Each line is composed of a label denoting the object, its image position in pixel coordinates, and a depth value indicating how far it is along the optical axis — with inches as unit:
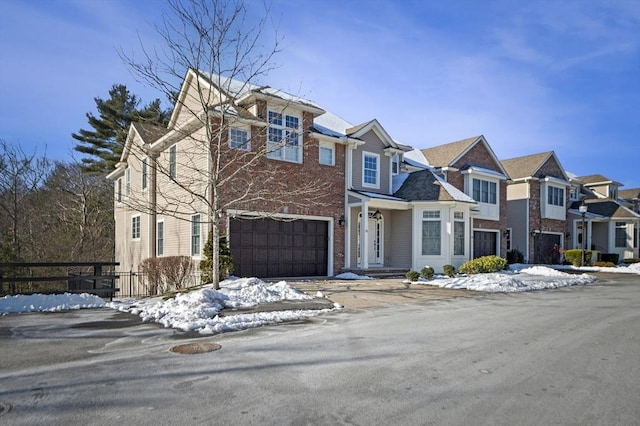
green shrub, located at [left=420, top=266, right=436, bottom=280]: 706.2
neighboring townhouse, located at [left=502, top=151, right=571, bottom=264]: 1218.0
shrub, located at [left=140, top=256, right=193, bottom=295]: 664.4
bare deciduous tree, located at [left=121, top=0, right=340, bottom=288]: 630.5
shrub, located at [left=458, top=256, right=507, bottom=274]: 800.9
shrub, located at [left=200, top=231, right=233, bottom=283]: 588.7
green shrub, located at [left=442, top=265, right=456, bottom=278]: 741.9
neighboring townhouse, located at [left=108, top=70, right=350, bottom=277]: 653.3
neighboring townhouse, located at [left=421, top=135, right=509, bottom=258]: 1026.7
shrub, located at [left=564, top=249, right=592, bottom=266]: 1193.2
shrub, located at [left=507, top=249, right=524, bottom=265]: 1153.1
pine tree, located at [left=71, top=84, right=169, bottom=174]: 1401.3
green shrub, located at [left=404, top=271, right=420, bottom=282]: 682.8
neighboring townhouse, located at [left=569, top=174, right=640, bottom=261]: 1384.1
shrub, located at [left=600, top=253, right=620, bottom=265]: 1310.3
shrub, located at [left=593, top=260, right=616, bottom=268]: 1149.1
